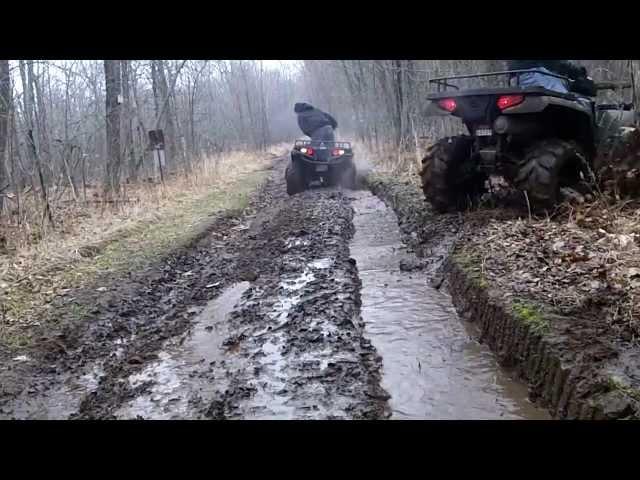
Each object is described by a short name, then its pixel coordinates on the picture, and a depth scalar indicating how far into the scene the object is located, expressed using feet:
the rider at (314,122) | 49.08
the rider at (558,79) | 22.65
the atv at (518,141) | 20.47
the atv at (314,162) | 44.37
